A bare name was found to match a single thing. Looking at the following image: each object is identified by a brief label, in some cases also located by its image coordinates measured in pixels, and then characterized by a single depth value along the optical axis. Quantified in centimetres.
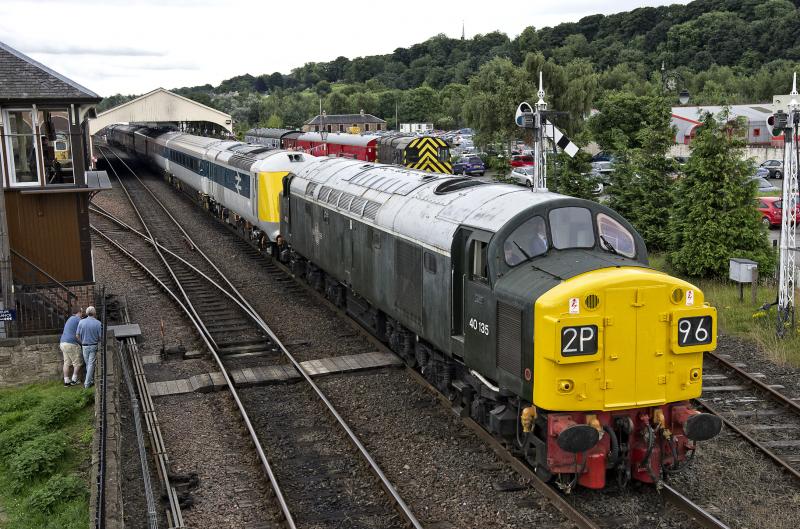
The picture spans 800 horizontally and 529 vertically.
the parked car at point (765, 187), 4003
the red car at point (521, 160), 5503
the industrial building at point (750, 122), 6544
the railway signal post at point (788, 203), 1670
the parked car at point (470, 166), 5288
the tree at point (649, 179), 2427
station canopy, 5750
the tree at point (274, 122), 11081
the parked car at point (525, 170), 4476
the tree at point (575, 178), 2586
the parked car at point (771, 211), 3189
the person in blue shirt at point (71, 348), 1561
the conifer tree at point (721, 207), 2105
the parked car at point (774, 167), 4878
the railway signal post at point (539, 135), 1743
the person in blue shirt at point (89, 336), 1520
